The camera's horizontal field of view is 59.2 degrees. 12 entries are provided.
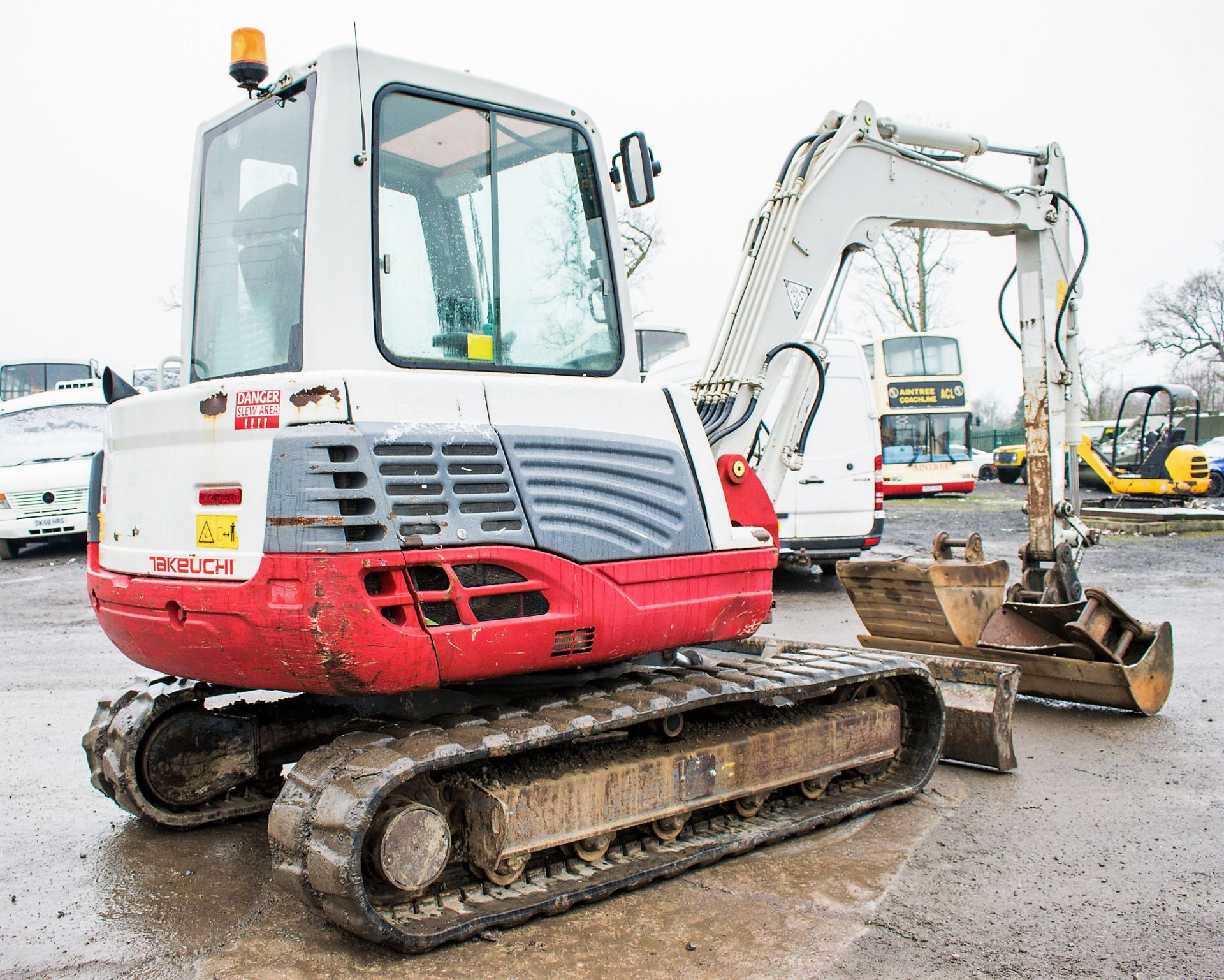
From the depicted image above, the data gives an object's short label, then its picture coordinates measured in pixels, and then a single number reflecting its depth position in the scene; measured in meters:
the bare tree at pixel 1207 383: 55.81
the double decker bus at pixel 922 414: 28.78
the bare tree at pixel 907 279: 42.72
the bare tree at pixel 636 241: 25.80
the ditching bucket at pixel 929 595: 6.46
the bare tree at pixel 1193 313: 52.97
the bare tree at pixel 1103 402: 54.50
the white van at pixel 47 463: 14.88
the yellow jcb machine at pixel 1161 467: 23.36
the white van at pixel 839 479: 11.05
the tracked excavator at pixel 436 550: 3.37
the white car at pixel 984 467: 40.28
